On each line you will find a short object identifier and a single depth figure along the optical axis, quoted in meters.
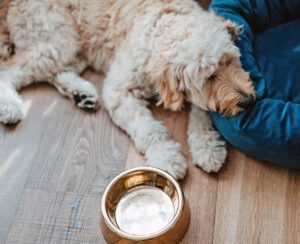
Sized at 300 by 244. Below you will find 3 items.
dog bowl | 1.80
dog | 2.01
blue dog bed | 2.01
